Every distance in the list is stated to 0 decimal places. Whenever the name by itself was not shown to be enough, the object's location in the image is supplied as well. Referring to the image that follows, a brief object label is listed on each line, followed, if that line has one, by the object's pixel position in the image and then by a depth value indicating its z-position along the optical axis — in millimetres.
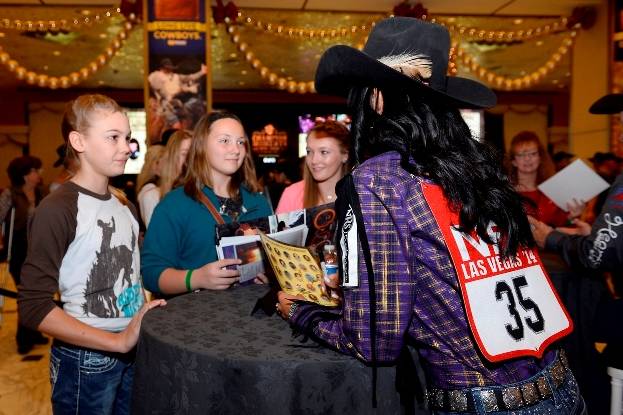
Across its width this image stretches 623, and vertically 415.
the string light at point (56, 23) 6816
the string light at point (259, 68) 7266
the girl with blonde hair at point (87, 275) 1625
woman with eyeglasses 3645
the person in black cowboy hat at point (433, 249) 1071
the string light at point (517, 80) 7531
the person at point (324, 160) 2887
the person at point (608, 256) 2096
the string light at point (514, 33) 7448
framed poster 5953
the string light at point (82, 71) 7196
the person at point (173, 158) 3522
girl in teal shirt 2061
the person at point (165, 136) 4987
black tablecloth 1224
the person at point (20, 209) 4570
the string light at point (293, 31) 7133
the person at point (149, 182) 3789
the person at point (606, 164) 5870
